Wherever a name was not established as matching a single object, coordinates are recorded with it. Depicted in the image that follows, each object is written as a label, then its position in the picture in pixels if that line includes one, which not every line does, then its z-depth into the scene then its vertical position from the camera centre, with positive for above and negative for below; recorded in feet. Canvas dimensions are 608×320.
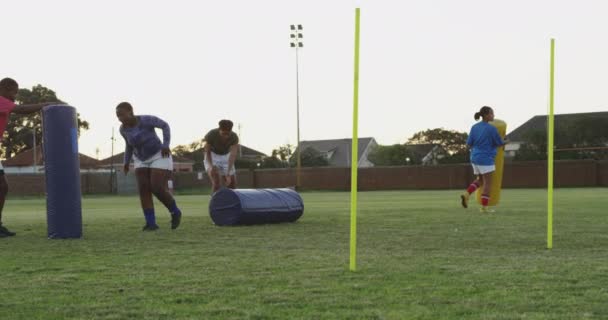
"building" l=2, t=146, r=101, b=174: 310.45 -1.34
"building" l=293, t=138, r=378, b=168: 381.81 +4.63
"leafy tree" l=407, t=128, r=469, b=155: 352.49 +9.63
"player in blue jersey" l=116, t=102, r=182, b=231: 34.58 +0.16
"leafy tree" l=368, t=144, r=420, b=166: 323.98 +2.03
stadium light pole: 186.80 +26.38
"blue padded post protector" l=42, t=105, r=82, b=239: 30.66 -0.47
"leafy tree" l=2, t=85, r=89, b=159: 284.41 +11.16
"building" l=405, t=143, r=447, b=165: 323.53 +3.67
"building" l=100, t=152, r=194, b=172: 356.48 -1.43
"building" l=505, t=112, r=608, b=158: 268.41 +13.92
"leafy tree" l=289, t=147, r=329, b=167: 292.81 +0.25
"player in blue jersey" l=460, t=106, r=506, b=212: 44.32 +0.73
